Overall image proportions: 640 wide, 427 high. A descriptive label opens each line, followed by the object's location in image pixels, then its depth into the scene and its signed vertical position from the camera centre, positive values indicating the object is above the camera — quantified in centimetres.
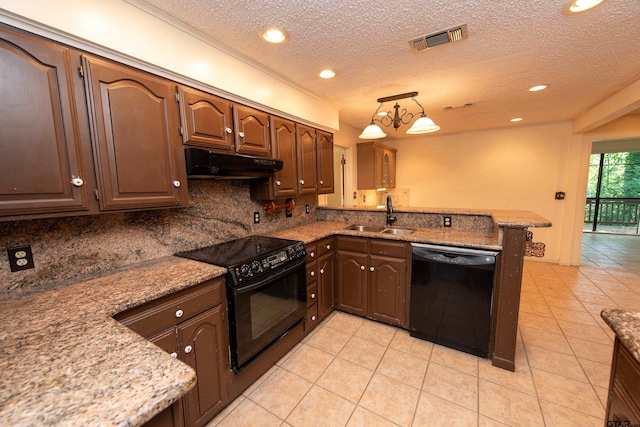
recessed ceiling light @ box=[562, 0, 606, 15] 138 +100
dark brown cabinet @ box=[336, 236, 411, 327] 238 -88
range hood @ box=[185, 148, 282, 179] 161 +18
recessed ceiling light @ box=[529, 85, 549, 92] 259 +101
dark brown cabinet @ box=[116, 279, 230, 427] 124 -77
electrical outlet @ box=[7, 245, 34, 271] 126 -31
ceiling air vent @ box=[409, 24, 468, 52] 164 +101
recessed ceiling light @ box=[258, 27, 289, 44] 164 +103
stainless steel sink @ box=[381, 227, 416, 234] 277 -47
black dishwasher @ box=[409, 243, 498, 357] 198 -90
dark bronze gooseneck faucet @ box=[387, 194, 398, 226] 283 -30
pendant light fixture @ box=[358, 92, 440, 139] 232 +84
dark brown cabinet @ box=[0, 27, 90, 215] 104 +29
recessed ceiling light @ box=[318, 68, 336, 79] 221 +103
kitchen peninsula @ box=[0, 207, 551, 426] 58 -49
